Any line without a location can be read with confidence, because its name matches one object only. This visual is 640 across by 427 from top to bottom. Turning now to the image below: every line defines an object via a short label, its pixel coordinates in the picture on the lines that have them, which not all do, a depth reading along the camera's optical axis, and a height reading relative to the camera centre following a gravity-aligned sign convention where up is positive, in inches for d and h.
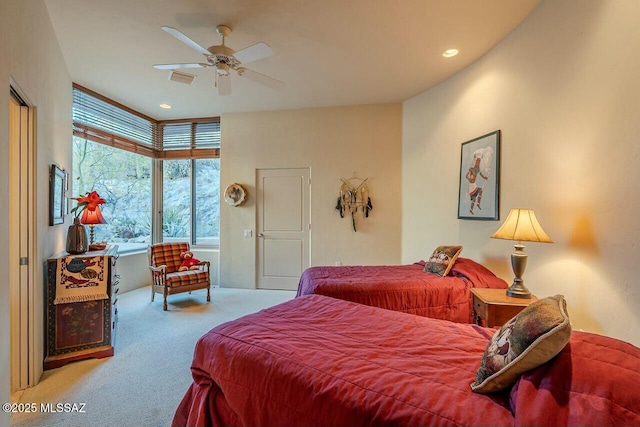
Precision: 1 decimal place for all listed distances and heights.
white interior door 196.9 -10.7
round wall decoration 197.8 +10.8
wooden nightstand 84.9 -27.3
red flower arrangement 118.6 +2.7
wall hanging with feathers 189.0 +8.0
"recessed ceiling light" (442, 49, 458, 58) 120.0 +66.0
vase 108.9 -11.5
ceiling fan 96.2 +53.0
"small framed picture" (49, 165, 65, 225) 102.4 +4.8
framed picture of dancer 114.3 +14.3
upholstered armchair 158.2 -35.8
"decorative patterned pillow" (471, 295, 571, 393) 40.1 -19.2
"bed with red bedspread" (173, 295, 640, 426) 36.4 -26.2
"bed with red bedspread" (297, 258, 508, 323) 102.9 -28.1
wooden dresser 99.6 -38.8
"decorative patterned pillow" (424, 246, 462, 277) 116.0 -19.4
